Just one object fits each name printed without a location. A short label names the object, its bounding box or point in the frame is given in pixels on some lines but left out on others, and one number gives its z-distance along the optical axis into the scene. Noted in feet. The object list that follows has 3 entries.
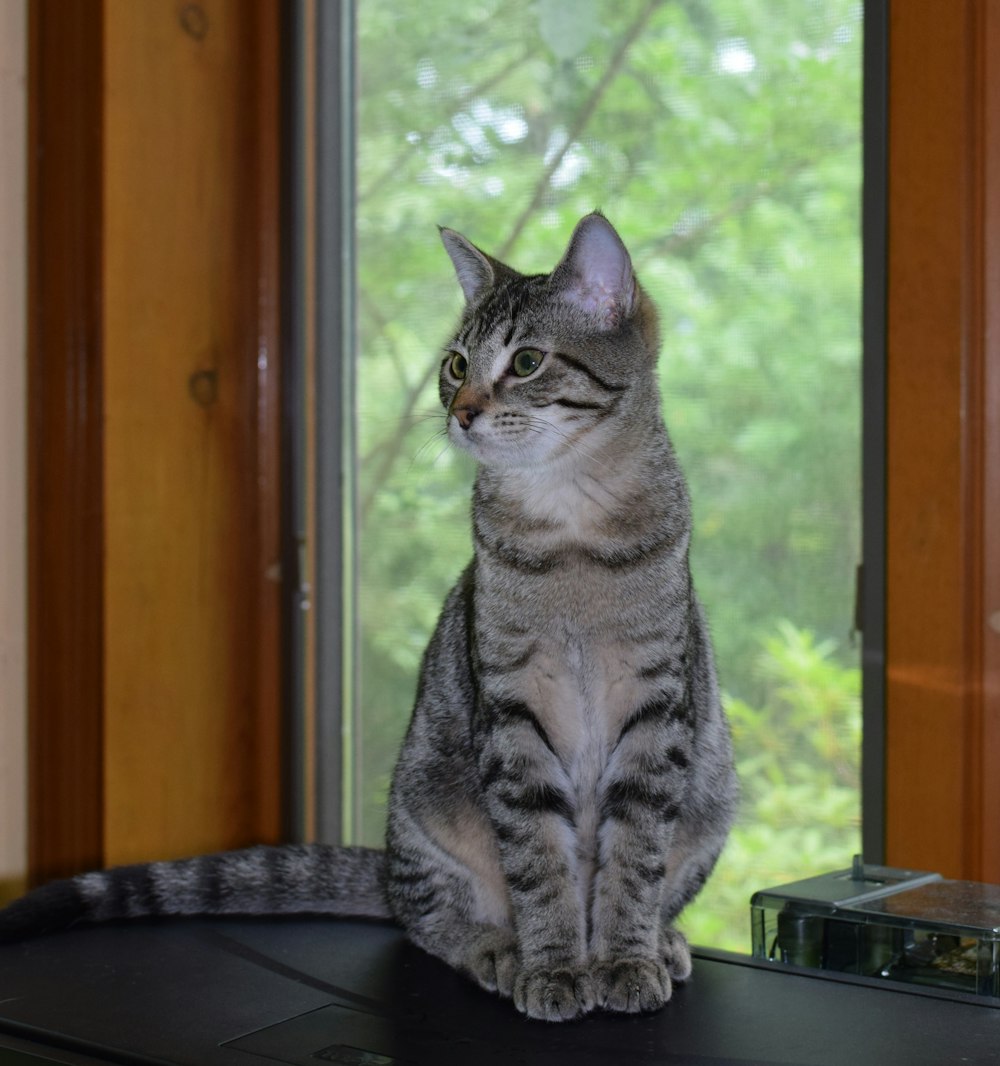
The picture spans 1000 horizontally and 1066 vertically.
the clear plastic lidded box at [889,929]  4.08
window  5.89
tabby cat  4.30
